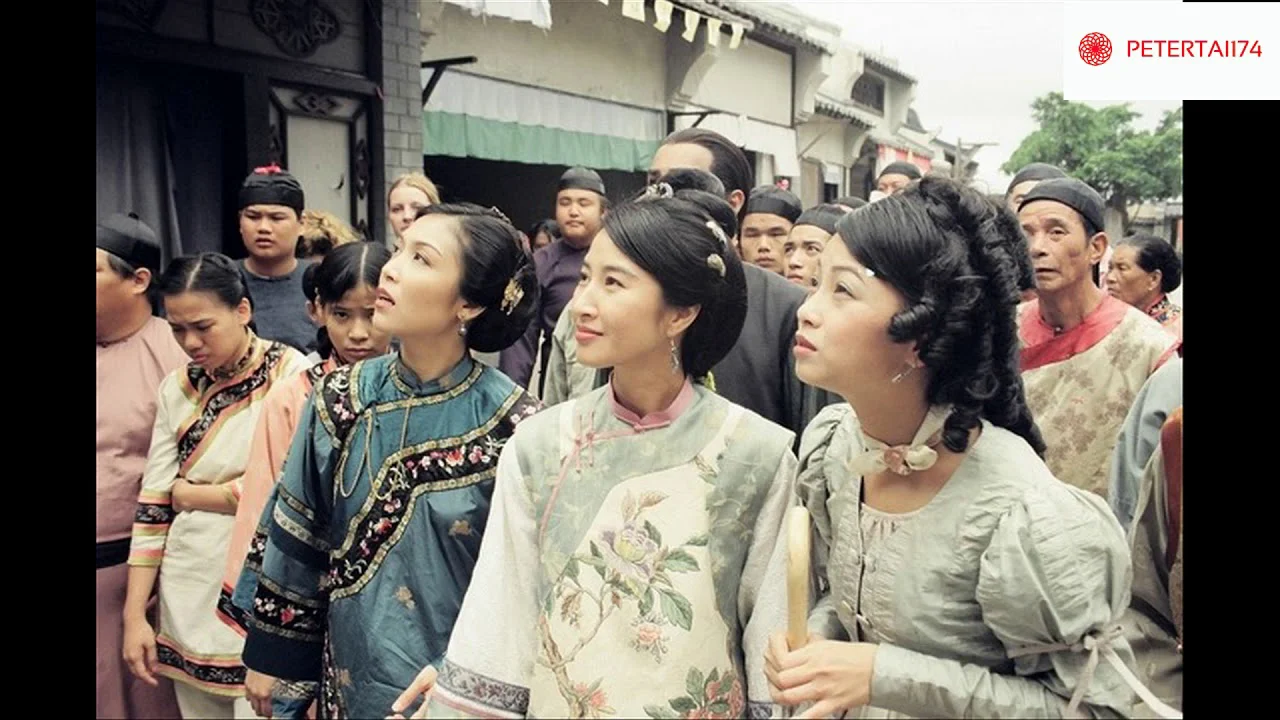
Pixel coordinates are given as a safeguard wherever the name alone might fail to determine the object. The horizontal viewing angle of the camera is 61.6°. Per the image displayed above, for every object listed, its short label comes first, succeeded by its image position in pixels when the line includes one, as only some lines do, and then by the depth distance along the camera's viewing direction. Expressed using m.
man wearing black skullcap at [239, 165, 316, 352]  3.25
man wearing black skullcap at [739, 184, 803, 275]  3.26
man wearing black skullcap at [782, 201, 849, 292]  3.02
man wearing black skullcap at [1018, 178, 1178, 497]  2.48
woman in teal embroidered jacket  1.75
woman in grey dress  1.21
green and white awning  6.43
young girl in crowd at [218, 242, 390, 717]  1.96
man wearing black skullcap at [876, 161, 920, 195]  4.02
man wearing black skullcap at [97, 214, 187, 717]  2.46
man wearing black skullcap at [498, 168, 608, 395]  3.89
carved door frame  4.89
